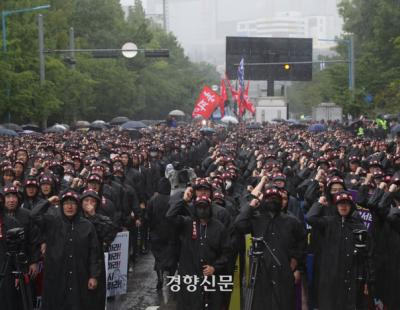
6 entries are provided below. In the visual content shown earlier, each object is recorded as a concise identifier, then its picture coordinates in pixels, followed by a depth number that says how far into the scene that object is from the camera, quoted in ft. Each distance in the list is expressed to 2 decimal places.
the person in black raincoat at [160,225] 44.45
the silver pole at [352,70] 169.45
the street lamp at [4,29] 132.96
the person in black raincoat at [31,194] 40.56
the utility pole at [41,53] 135.03
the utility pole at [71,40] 163.43
